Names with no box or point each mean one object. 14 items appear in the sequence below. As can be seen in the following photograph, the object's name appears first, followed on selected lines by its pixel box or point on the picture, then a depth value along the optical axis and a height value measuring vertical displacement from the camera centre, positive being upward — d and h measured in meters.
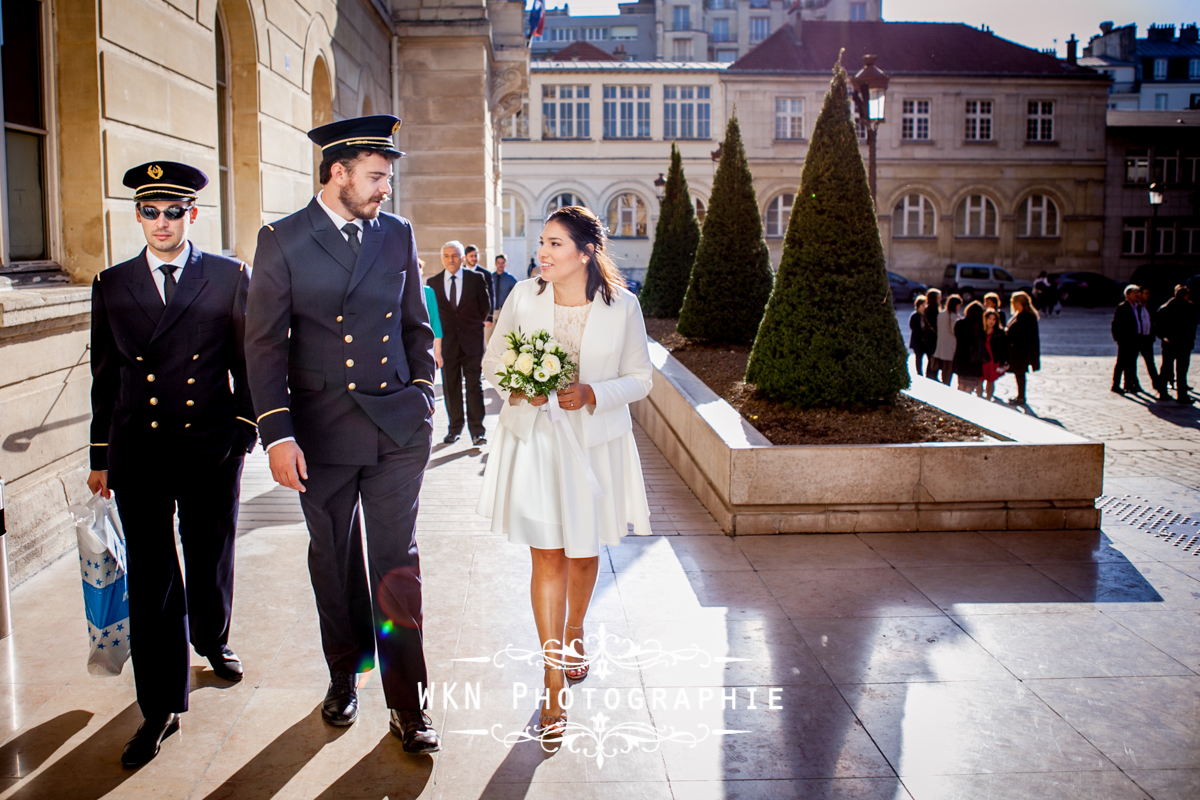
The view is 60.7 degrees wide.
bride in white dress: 4.14 -0.60
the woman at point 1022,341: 13.40 -0.52
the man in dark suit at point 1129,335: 14.71 -0.49
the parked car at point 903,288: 40.81 +0.47
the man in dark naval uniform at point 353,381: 3.74 -0.31
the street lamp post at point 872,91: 13.11 +2.70
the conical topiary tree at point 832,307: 8.24 -0.05
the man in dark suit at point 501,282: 18.20 +0.32
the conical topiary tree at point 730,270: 13.45 +0.39
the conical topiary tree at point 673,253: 18.83 +0.87
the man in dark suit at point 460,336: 10.33 -0.37
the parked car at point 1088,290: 41.59 +0.45
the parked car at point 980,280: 41.56 +0.84
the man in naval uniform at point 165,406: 3.92 -0.43
